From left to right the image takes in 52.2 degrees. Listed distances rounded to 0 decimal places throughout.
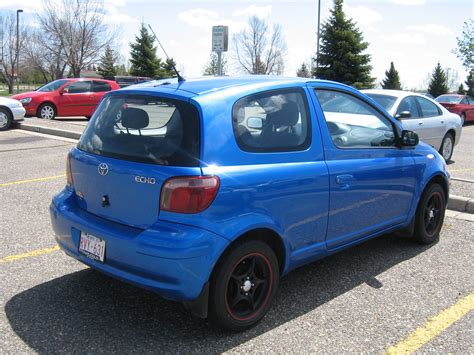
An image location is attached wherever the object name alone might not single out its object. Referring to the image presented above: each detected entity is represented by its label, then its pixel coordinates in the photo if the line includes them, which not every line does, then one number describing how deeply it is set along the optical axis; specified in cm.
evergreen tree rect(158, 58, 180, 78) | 4500
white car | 1324
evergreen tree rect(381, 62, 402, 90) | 4778
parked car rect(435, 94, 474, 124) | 2061
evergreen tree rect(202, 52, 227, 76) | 5266
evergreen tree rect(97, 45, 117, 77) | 4400
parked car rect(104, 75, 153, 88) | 3103
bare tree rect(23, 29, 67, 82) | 4028
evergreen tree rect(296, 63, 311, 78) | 5798
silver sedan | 829
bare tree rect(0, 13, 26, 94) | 4803
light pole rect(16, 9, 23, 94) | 4433
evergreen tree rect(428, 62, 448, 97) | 4891
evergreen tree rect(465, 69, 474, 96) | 4781
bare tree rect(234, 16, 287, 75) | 4734
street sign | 1162
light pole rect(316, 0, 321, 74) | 3005
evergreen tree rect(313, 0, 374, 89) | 3045
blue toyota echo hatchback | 285
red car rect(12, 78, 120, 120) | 1584
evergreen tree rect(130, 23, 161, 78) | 4534
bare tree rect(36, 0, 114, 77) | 3859
